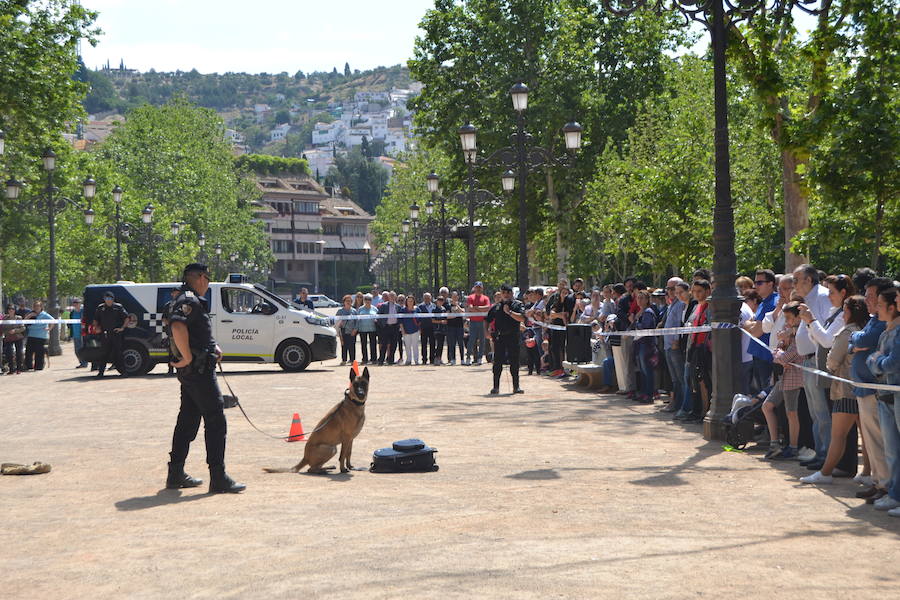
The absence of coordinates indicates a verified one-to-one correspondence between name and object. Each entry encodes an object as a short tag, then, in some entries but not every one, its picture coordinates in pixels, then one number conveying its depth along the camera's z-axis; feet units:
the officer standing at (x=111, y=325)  86.63
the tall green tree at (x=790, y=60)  58.08
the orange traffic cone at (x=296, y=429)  42.75
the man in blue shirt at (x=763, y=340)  40.98
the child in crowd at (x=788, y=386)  36.01
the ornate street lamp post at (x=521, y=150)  81.61
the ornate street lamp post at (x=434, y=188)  130.25
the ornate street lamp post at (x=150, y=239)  161.49
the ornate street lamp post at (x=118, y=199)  145.79
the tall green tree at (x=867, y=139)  53.31
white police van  88.12
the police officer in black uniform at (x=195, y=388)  32.45
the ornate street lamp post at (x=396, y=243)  272.31
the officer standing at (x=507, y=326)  62.93
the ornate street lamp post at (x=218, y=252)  277.03
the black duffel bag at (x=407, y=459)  35.76
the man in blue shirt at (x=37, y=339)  97.76
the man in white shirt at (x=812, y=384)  34.37
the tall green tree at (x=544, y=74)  156.76
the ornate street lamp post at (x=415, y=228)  176.88
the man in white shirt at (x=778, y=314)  38.31
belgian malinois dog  35.17
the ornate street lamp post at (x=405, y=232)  221.23
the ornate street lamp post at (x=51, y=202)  114.93
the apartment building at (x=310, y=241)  538.06
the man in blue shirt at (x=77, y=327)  104.47
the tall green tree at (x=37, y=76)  105.91
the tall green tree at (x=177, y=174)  223.30
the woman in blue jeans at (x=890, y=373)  27.66
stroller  39.87
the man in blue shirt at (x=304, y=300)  104.92
